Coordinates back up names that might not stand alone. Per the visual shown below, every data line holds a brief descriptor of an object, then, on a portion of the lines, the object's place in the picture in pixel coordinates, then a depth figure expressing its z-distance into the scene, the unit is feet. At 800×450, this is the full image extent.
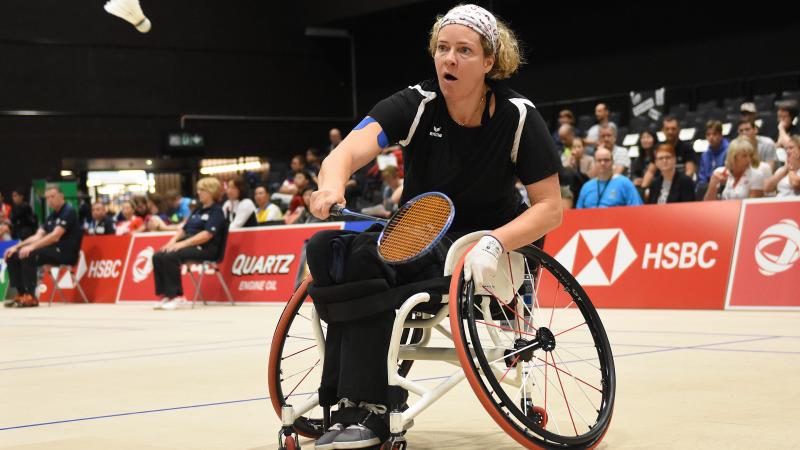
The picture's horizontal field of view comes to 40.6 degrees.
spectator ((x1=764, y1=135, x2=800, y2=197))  29.12
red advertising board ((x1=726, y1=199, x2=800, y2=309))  27.32
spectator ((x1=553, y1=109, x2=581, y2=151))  46.12
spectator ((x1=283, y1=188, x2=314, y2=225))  43.50
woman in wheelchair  9.54
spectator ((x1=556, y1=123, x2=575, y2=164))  43.86
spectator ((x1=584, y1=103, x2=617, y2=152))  44.43
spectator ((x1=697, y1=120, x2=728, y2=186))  35.78
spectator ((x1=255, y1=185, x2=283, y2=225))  46.16
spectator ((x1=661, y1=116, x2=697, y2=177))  38.24
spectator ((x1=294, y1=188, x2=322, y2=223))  43.34
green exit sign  72.43
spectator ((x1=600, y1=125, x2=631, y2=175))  39.78
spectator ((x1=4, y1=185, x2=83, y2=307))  46.78
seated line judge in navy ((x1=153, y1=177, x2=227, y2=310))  41.14
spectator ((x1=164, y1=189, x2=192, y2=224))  52.65
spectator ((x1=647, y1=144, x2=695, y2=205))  32.96
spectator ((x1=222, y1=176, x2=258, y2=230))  44.16
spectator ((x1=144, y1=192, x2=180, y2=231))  52.19
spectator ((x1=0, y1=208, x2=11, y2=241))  60.80
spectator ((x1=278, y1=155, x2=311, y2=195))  51.59
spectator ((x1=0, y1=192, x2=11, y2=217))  65.62
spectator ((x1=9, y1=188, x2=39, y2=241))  64.28
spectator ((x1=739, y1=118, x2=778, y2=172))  34.73
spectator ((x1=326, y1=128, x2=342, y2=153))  60.03
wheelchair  9.02
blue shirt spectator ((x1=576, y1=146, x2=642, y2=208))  33.14
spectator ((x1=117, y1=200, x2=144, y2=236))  52.24
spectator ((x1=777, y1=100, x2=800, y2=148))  37.47
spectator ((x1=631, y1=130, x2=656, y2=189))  40.87
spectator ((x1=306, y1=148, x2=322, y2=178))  60.18
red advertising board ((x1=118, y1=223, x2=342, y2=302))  40.06
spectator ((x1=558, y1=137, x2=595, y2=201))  37.96
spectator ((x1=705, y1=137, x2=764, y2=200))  30.22
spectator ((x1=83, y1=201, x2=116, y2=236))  54.65
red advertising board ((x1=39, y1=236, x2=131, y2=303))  48.01
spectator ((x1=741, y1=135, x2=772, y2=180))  30.48
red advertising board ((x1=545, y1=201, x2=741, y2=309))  29.09
